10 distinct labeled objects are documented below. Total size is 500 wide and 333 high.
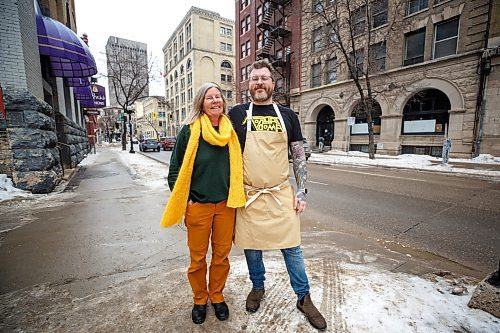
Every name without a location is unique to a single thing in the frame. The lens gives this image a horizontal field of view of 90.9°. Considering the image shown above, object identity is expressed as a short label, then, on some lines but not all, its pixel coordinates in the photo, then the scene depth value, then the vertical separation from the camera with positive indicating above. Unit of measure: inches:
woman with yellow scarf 82.2 -17.6
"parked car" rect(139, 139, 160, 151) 1100.3 -41.4
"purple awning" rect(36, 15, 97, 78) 327.3 +122.4
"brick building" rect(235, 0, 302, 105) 1044.5 +448.4
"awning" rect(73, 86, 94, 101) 668.7 +114.4
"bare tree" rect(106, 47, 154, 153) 984.9 +272.7
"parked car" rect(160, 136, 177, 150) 1178.8 -39.0
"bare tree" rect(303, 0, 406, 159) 651.5 +306.0
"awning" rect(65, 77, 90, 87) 535.5 +115.3
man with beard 84.4 -19.2
